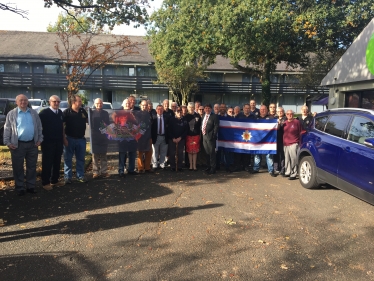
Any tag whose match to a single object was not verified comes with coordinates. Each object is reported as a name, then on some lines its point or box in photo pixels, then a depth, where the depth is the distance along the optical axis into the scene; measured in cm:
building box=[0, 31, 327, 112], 3509
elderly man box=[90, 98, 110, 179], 801
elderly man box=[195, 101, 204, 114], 936
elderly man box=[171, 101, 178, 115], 923
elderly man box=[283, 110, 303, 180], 830
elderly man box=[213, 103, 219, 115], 929
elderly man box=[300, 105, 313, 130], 855
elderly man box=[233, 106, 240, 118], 957
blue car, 545
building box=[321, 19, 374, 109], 1253
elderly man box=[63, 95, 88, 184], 732
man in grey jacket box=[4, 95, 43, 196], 633
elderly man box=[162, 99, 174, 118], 900
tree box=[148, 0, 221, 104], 1877
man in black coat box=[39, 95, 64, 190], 689
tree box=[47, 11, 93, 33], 1125
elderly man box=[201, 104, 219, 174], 861
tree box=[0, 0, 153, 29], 1014
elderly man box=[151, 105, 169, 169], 876
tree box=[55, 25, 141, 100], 1432
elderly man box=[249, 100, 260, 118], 962
